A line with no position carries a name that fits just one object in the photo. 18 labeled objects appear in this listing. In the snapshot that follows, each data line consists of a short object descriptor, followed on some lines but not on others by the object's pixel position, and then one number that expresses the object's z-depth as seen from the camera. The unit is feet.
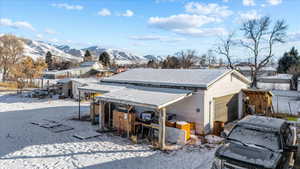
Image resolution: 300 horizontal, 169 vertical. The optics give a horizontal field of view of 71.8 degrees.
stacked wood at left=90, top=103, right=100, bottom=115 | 42.55
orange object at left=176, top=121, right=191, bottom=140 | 31.14
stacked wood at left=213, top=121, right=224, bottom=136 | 35.06
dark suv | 17.99
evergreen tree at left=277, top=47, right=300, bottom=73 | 131.54
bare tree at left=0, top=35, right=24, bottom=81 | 129.08
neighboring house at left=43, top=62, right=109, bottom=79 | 144.36
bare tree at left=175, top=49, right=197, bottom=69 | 151.37
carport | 28.66
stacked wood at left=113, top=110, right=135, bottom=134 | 33.78
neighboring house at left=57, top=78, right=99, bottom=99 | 73.82
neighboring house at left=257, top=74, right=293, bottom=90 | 104.99
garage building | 32.99
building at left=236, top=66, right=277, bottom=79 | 152.46
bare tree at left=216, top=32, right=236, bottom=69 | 114.13
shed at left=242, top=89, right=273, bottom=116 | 46.57
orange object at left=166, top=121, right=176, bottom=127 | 32.53
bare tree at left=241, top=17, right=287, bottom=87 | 102.78
